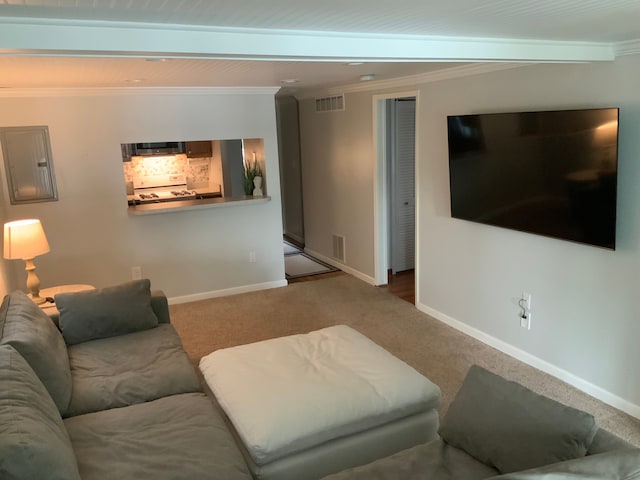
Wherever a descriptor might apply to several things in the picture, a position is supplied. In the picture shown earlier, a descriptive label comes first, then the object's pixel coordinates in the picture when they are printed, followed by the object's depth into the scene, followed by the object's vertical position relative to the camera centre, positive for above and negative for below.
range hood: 6.15 +0.09
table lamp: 3.66 -0.54
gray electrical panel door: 4.54 -0.01
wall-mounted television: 3.05 -0.23
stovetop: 6.38 -0.42
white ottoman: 2.34 -1.19
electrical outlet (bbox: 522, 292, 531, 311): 3.81 -1.16
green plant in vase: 5.71 -0.26
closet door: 5.82 -0.44
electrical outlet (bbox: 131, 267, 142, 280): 5.18 -1.11
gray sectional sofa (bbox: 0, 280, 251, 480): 1.92 -1.12
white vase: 5.69 -0.40
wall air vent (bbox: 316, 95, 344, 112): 6.00 +0.50
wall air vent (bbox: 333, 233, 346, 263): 6.44 -1.23
